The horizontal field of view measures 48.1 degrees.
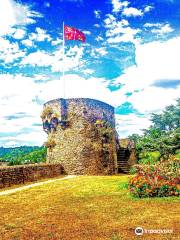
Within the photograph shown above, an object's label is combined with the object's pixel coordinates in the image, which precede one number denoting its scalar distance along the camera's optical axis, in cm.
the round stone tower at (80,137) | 1493
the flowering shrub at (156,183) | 680
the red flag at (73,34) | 1559
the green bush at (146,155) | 1615
